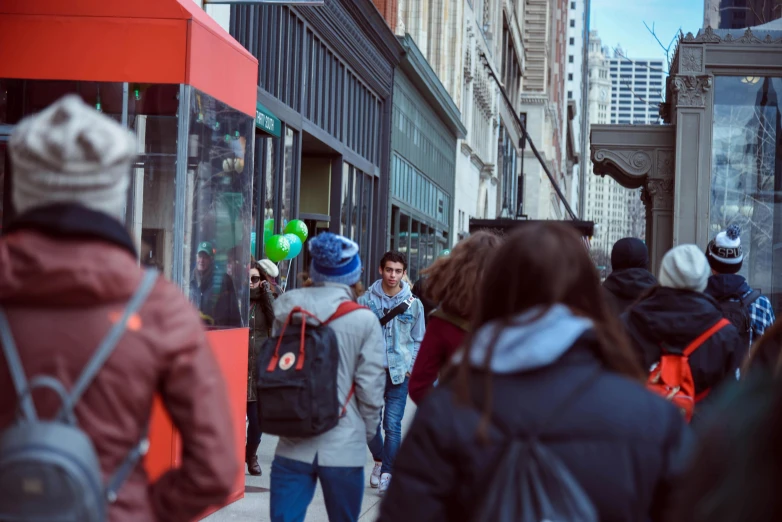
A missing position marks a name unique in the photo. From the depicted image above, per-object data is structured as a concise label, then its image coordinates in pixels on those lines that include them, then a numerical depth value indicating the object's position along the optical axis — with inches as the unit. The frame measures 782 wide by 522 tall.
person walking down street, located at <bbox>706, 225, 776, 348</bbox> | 278.5
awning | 284.0
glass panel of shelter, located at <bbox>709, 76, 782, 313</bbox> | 604.4
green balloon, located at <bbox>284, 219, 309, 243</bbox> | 631.8
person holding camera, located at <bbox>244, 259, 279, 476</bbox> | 390.3
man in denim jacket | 358.6
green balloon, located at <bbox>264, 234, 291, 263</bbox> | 561.3
